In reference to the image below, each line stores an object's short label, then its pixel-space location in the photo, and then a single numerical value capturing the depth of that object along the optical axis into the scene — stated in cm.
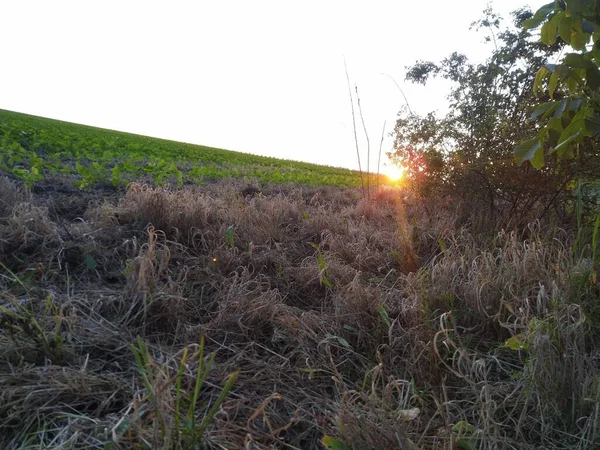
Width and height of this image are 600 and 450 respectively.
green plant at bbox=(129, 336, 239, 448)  115
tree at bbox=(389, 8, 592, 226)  339
